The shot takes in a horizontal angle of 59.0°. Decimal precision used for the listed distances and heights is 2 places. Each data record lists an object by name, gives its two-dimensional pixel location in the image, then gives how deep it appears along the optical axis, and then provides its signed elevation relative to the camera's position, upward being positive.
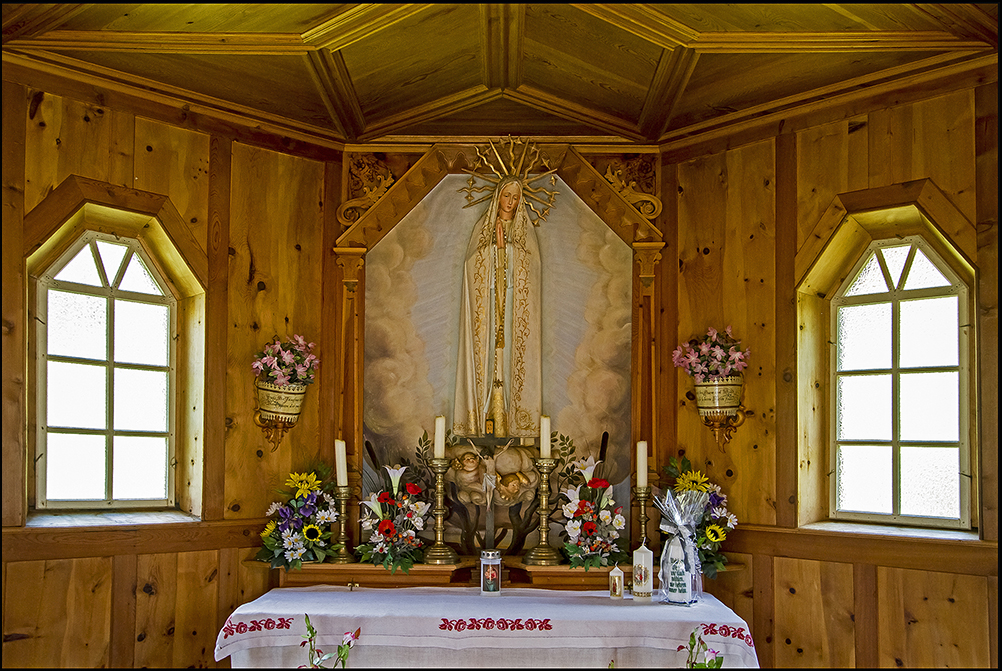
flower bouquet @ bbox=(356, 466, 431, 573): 4.34 -0.81
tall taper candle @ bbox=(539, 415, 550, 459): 4.40 -0.35
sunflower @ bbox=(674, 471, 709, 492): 4.43 -0.59
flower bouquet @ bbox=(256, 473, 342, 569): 4.27 -0.81
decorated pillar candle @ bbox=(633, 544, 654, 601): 4.05 -0.96
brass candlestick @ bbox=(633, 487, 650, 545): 4.40 -0.69
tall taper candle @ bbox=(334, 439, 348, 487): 4.42 -0.49
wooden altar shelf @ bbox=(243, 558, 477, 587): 4.32 -1.04
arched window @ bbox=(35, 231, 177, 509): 4.08 -0.08
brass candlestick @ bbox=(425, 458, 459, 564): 4.39 -0.84
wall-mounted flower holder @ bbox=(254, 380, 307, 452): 4.45 -0.23
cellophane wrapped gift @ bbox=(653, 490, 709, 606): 3.99 -0.86
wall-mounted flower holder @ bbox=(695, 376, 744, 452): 4.43 -0.20
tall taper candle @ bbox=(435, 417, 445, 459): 4.42 -0.38
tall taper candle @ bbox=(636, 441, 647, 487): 4.39 -0.51
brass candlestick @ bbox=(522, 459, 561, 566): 4.38 -0.85
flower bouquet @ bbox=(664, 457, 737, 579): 4.22 -0.74
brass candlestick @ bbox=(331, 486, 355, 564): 4.39 -0.83
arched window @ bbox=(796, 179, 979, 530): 3.98 +0.02
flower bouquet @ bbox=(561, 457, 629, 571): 4.32 -0.81
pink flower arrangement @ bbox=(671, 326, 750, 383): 4.39 +0.04
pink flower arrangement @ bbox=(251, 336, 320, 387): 4.40 -0.01
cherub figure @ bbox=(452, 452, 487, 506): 4.59 -0.59
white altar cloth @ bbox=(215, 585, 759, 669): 3.66 -1.13
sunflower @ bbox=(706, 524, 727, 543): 4.22 -0.81
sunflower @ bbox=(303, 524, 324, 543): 4.32 -0.83
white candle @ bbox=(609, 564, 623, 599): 4.04 -1.00
